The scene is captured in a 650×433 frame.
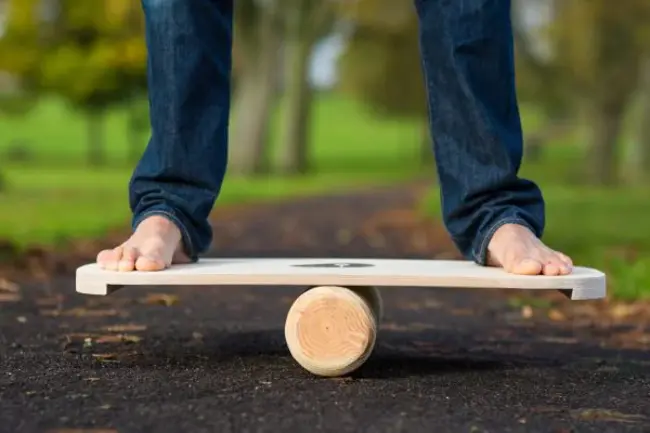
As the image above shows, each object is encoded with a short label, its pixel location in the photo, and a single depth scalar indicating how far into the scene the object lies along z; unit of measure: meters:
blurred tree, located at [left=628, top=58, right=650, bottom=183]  19.72
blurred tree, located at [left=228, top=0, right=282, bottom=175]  22.19
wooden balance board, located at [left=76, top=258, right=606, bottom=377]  2.41
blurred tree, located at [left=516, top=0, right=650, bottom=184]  19.11
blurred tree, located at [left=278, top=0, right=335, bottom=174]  22.14
